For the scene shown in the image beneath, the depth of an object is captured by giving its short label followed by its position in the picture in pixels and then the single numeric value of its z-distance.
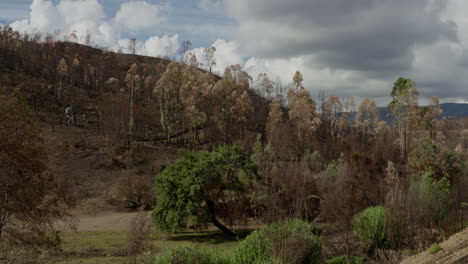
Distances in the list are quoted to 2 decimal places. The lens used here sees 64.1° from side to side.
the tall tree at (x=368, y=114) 80.25
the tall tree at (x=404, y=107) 46.25
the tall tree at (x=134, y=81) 80.12
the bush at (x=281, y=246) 10.52
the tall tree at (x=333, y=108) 69.17
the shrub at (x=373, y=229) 17.05
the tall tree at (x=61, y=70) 71.28
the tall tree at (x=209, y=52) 72.64
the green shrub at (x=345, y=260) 15.78
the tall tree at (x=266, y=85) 77.56
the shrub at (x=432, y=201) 15.08
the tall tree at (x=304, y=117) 51.56
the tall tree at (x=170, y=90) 56.69
